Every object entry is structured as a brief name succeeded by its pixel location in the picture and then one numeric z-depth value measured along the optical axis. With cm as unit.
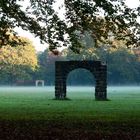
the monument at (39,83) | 13088
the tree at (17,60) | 10838
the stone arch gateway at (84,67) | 4791
